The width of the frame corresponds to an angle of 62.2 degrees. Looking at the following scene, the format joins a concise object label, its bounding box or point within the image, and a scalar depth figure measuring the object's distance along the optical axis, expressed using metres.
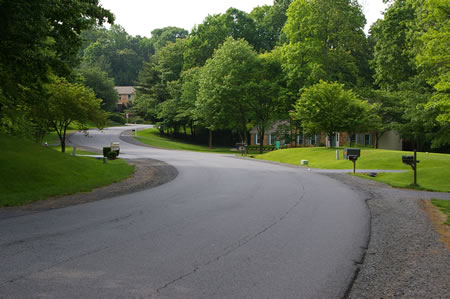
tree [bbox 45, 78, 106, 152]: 28.20
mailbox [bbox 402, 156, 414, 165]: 17.86
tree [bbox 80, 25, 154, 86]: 118.62
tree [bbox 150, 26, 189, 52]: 136.38
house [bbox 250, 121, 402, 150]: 48.88
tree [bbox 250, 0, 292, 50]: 71.38
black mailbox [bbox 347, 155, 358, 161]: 22.22
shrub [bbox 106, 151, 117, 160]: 29.42
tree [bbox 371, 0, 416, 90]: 45.81
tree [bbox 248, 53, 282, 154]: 46.38
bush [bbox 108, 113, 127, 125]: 82.19
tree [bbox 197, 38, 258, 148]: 45.78
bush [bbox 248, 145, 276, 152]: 55.10
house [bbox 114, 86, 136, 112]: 115.17
